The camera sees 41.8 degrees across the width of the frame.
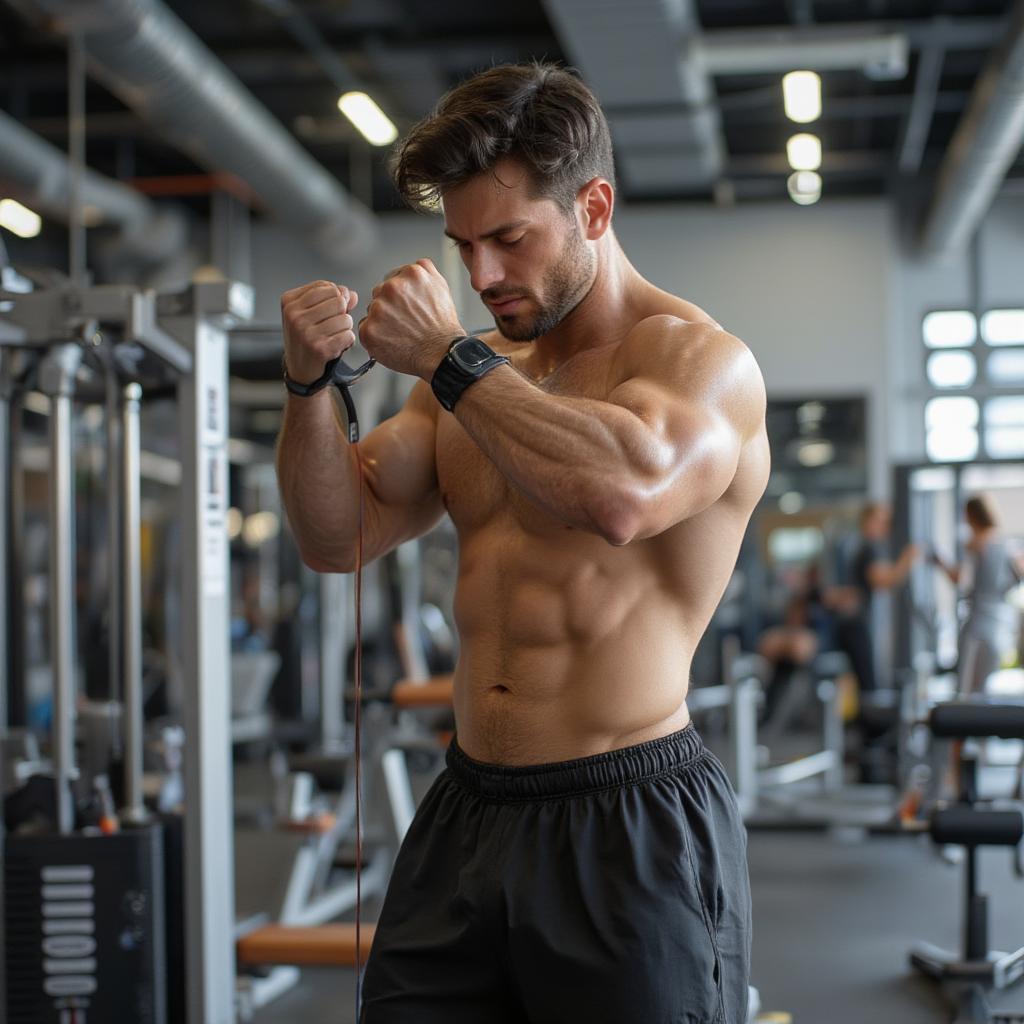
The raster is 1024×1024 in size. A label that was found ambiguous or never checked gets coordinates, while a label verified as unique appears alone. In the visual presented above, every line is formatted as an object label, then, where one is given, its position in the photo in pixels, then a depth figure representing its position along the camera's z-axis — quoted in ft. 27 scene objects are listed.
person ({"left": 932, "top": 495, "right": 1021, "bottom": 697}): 20.84
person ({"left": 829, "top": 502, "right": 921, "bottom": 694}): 24.38
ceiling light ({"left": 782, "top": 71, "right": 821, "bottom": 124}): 21.67
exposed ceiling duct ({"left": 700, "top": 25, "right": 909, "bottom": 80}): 21.30
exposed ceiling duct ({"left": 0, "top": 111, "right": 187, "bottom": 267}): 21.62
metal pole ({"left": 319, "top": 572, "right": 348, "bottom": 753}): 17.56
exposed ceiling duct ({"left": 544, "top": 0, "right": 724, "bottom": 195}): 19.29
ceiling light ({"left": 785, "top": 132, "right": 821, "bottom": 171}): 26.61
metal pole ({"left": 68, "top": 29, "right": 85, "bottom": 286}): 16.53
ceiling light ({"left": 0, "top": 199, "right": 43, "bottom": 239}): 24.20
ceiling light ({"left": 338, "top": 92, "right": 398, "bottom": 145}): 21.79
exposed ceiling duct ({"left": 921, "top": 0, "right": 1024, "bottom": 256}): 20.79
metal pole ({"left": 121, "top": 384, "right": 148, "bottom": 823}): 9.43
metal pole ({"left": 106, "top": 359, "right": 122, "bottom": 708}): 9.77
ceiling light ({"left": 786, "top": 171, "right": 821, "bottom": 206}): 30.89
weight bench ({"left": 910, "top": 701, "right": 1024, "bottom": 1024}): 12.07
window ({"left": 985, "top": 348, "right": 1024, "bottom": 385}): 33.09
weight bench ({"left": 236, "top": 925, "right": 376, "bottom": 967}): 9.91
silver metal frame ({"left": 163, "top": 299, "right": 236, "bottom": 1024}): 8.98
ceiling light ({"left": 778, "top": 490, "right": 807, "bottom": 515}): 34.81
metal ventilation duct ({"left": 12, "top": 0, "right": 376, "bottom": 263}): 16.89
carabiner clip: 4.91
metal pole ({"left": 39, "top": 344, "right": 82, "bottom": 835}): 8.98
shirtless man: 4.46
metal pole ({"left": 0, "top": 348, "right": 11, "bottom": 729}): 9.46
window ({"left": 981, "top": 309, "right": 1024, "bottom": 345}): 33.24
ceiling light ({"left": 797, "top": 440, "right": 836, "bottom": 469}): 33.78
